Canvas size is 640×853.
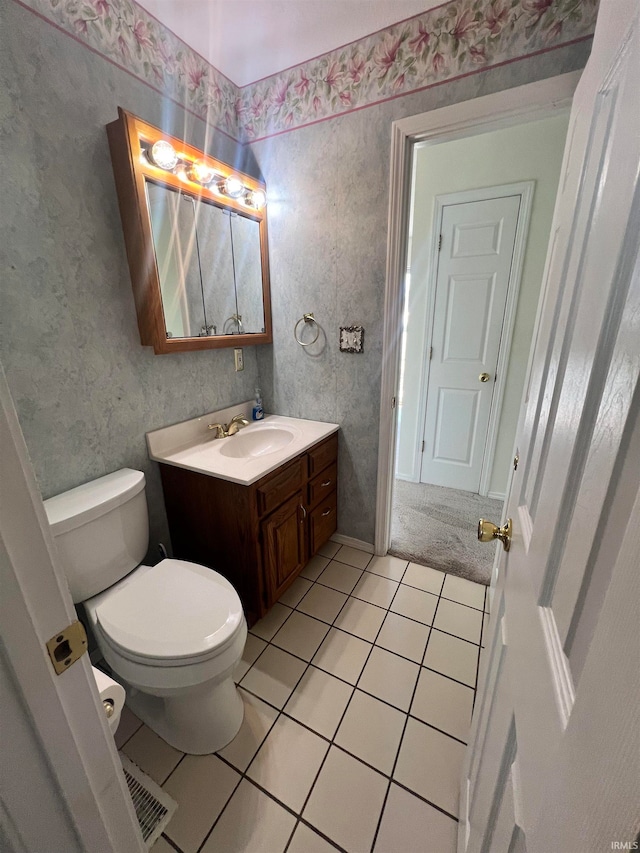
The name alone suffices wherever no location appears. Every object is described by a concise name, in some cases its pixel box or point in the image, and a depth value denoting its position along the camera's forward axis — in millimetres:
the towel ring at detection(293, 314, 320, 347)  1835
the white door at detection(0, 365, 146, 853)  388
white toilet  998
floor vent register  972
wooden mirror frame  1209
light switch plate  1742
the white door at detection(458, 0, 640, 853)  252
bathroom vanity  1405
